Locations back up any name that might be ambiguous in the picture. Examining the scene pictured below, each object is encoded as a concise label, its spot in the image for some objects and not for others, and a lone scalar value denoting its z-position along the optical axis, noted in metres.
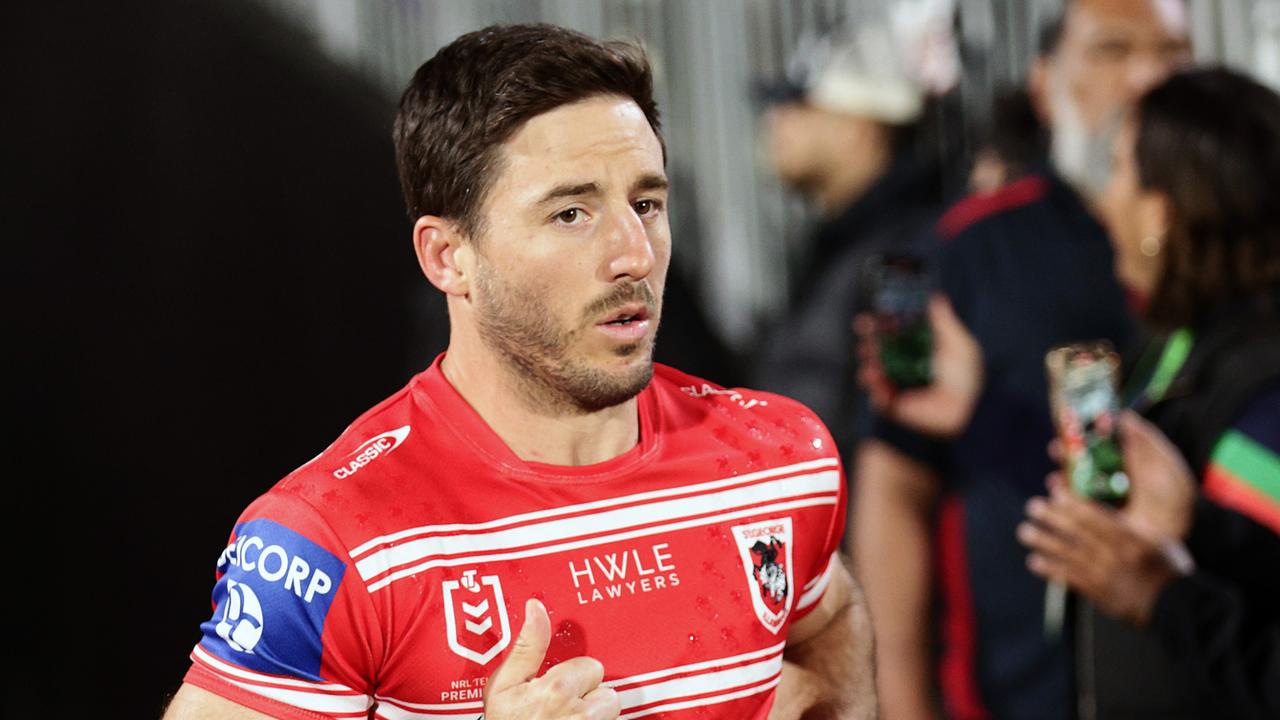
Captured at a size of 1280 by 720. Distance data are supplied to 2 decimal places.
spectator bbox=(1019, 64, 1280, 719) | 4.30
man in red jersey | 2.55
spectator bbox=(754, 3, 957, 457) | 6.63
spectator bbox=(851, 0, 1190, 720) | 5.76
